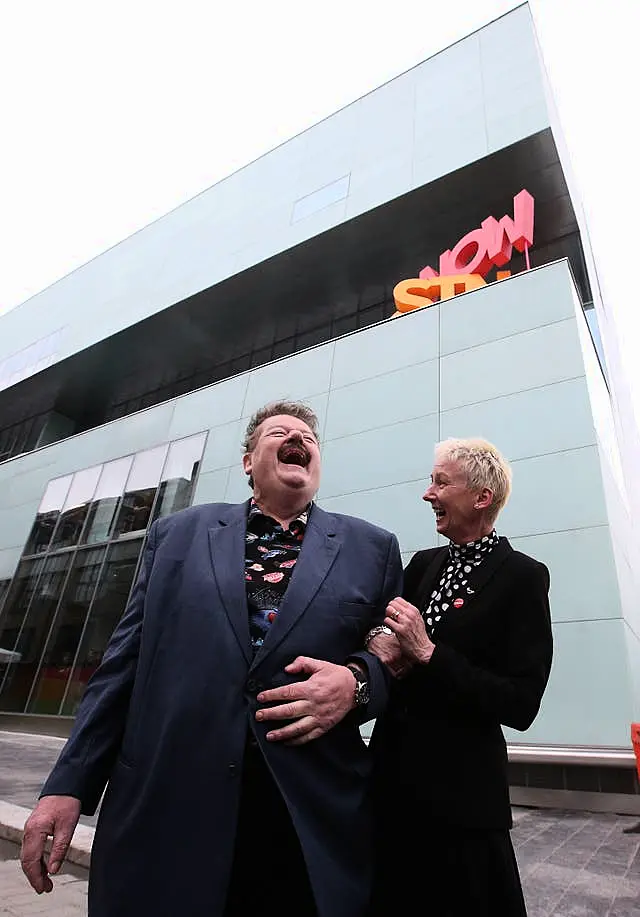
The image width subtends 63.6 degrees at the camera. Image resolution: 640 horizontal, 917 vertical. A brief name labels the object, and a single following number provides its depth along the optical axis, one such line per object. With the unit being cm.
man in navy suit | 124
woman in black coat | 131
